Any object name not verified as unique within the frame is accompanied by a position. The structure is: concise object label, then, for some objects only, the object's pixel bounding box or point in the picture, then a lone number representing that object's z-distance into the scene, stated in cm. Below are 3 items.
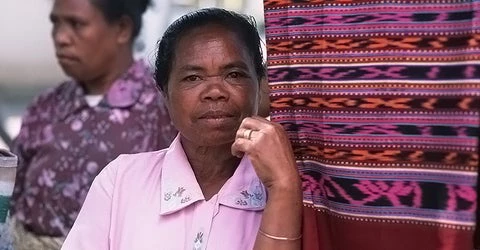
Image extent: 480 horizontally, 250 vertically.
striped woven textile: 145
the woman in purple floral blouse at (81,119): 283
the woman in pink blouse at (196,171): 180
